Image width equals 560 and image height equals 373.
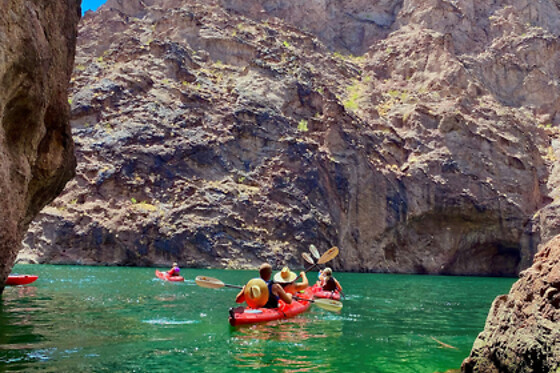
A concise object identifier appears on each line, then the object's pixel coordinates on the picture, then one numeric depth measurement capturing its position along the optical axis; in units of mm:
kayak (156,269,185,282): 28239
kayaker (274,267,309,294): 16141
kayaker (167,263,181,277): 28984
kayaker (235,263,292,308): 14453
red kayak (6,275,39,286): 21931
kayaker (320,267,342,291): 21594
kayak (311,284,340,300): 20141
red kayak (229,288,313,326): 13109
